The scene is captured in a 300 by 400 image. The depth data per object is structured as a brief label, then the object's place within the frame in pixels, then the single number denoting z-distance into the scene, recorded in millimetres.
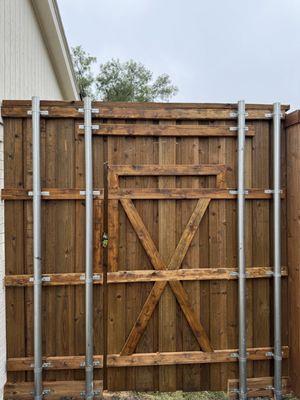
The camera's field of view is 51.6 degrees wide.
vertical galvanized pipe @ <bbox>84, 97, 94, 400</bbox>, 2580
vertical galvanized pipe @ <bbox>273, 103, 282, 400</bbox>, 2701
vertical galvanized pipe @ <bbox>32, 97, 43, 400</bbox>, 2535
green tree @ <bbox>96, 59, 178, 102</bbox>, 16531
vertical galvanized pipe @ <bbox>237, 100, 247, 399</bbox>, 2686
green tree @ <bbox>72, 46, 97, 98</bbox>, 16372
